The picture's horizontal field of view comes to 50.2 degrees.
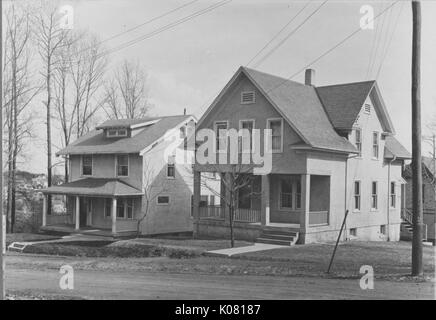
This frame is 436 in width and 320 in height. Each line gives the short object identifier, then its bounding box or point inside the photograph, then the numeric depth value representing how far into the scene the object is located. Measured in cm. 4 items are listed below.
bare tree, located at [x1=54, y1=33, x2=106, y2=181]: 1602
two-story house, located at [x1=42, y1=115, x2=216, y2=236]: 2725
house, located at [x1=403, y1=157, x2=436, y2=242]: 3200
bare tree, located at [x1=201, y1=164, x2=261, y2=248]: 1934
